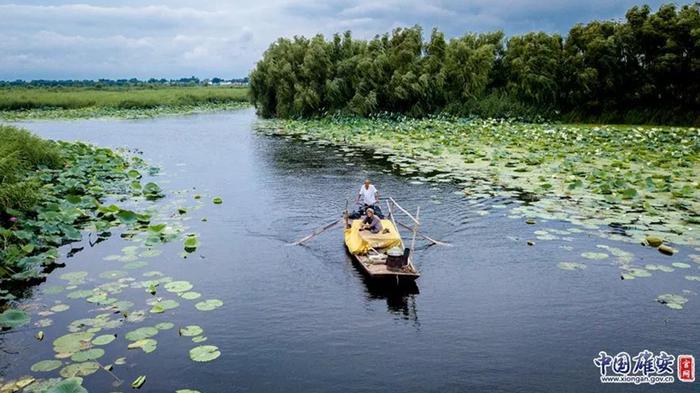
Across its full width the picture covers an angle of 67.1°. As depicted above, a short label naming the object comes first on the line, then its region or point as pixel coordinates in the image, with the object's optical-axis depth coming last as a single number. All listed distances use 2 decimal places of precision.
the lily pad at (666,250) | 10.12
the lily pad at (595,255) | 10.06
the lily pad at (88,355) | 6.66
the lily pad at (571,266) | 9.72
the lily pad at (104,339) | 7.07
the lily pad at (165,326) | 7.55
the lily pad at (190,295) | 8.62
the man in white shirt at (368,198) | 12.28
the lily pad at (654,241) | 10.50
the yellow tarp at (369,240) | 9.98
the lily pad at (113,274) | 9.37
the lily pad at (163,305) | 8.02
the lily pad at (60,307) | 8.11
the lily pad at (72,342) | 6.90
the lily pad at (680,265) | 9.46
